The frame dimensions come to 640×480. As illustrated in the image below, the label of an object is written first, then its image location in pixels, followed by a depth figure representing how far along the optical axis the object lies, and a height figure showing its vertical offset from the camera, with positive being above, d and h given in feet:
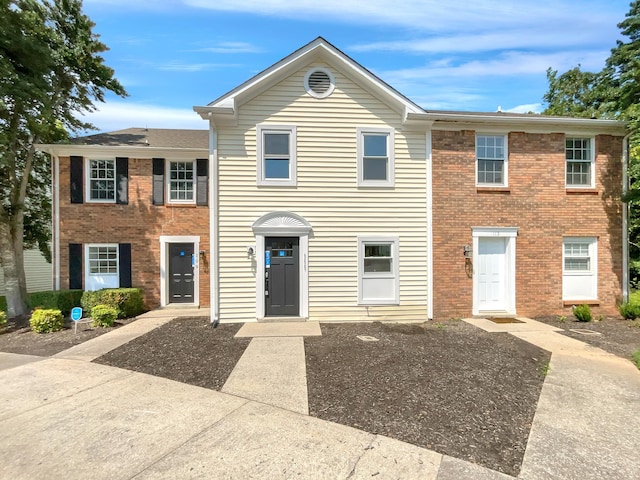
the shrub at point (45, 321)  27.68 -6.89
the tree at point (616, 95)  30.52 +28.13
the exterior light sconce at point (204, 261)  37.58 -2.50
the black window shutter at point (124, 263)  36.60 -2.65
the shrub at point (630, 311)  30.63 -6.71
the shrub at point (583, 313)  30.27 -6.85
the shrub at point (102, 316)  29.40 -6.87
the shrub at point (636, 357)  19.12 -7.05
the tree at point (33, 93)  32.39 +15.86
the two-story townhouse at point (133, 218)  36.32 +2.31
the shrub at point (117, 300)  32.76 -6.09
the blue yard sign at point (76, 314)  26.74 -6.05
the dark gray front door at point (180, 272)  37.91 -3.80
